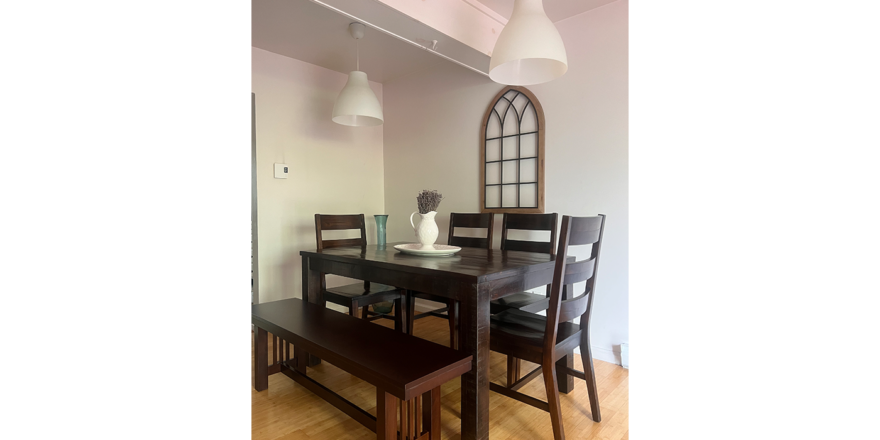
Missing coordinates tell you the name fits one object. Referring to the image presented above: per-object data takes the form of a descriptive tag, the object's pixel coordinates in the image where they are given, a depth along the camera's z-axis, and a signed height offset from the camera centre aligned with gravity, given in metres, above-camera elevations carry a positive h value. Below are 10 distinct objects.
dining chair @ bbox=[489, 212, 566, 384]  2.21 -0.19
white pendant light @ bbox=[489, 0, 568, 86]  1.81 +0.80
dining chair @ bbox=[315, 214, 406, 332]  2.49 -0.48
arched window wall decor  2.93 +0.48
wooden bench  1.34 -0.50
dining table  1.59 -0.27
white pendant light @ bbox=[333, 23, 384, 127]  2.70 +0.77
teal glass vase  3.14 -0.08
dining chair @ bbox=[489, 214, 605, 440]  1.60 -0.48
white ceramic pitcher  2.34 -0.08
